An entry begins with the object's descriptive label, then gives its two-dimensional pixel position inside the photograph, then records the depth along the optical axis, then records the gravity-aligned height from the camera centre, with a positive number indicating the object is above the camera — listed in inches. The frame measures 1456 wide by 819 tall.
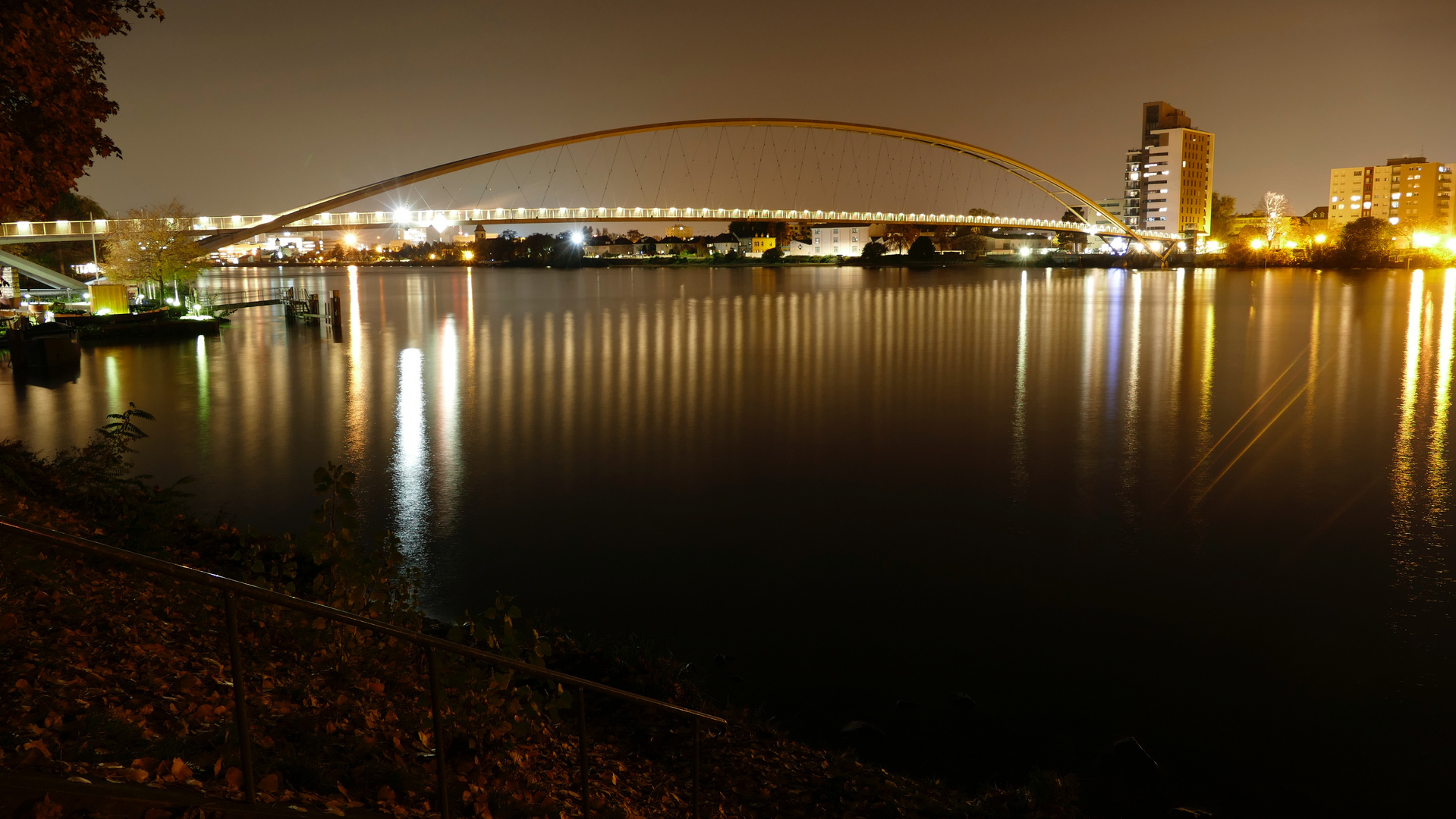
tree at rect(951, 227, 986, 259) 6190.9 +395.2
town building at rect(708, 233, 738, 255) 7522.6 +472.7
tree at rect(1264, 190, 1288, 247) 4788.4 +370.4
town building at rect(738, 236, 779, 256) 7293.3 +442.1
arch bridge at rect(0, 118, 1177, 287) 2162.0 +298.3
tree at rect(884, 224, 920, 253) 5876.0 +442.4
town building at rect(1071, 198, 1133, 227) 5922.2 +581.7
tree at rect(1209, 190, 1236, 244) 6584.6 +596.5
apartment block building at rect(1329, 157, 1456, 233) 7445.9 +863.7
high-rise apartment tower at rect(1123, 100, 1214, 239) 6963.6 +903.2
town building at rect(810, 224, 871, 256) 6619.1 +443.0
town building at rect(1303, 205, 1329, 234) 5809.1 +534.7
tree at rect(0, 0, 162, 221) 272.5 +66.3
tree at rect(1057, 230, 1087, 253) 6309.1 +407.7
